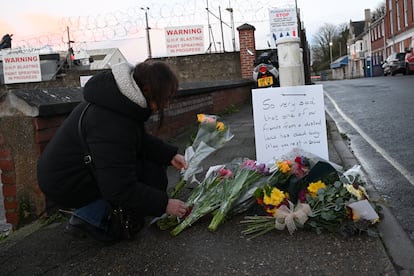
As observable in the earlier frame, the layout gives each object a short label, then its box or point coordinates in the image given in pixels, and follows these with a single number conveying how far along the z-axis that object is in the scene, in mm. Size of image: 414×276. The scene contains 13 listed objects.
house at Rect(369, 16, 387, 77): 52375
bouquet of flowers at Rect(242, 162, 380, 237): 2857
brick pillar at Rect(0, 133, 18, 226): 3797
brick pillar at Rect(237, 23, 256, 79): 16547
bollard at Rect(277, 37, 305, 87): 4805
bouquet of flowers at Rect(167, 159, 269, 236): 3189
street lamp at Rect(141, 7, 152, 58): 19484
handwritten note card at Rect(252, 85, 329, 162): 4152
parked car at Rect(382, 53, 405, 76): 30525
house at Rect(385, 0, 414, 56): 40906
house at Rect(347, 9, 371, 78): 65781
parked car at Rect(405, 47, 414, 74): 28328
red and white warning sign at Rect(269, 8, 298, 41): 14094
